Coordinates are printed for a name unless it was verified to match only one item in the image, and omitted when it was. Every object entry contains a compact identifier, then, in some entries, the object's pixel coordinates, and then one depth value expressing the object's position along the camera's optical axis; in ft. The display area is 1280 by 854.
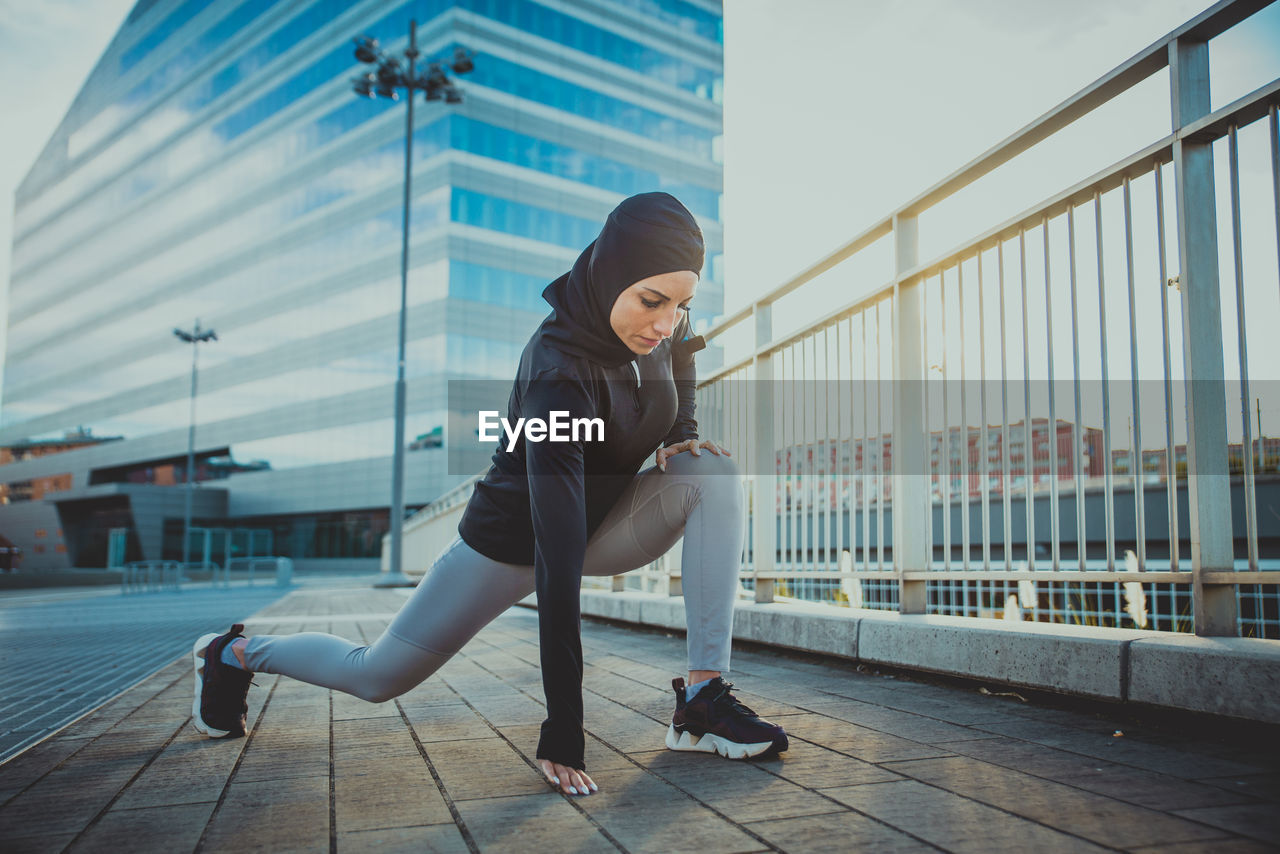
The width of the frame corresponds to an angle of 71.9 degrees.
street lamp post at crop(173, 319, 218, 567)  124.36
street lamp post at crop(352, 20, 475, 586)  67.36
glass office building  131.23
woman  6.74
